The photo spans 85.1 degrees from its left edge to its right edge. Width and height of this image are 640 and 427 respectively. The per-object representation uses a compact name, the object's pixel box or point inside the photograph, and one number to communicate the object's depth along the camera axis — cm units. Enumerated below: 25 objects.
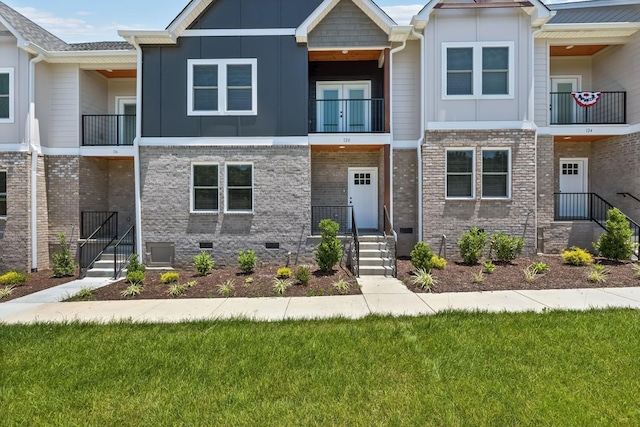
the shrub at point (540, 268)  971
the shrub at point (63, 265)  1116
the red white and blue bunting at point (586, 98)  1220
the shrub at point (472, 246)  1074
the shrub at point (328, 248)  1020
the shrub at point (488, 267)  988
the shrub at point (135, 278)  944
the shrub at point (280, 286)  858
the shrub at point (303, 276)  906
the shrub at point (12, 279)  998
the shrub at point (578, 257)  1027
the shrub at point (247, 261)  1067
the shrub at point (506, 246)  1078
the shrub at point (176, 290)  856
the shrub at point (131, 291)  860
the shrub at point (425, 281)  875
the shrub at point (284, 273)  984
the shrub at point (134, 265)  1043
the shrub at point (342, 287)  855
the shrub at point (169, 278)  976
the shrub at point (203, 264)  1066
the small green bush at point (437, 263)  1032
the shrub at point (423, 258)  994
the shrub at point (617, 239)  1052
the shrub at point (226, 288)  859
